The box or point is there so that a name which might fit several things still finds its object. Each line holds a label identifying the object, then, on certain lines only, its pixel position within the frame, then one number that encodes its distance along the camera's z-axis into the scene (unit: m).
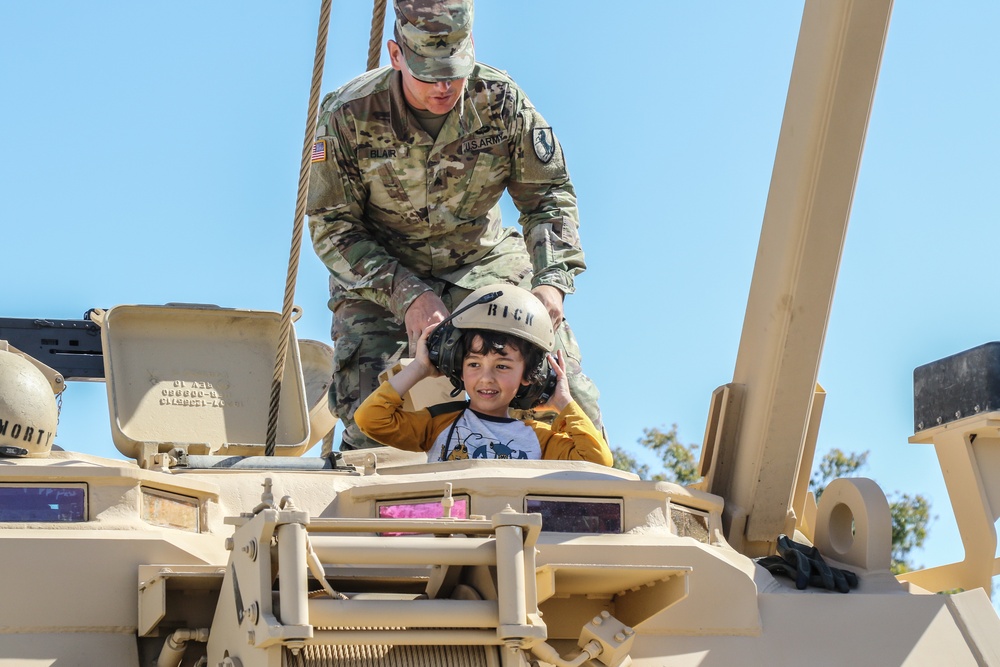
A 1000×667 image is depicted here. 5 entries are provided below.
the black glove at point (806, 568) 7.23
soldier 9.79
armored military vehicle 5.75
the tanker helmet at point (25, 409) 7.32
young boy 7.77
